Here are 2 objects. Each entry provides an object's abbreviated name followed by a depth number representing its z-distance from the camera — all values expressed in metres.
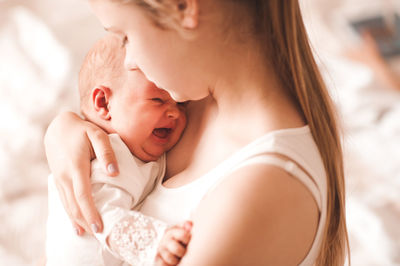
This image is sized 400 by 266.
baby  0.89
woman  0.72
